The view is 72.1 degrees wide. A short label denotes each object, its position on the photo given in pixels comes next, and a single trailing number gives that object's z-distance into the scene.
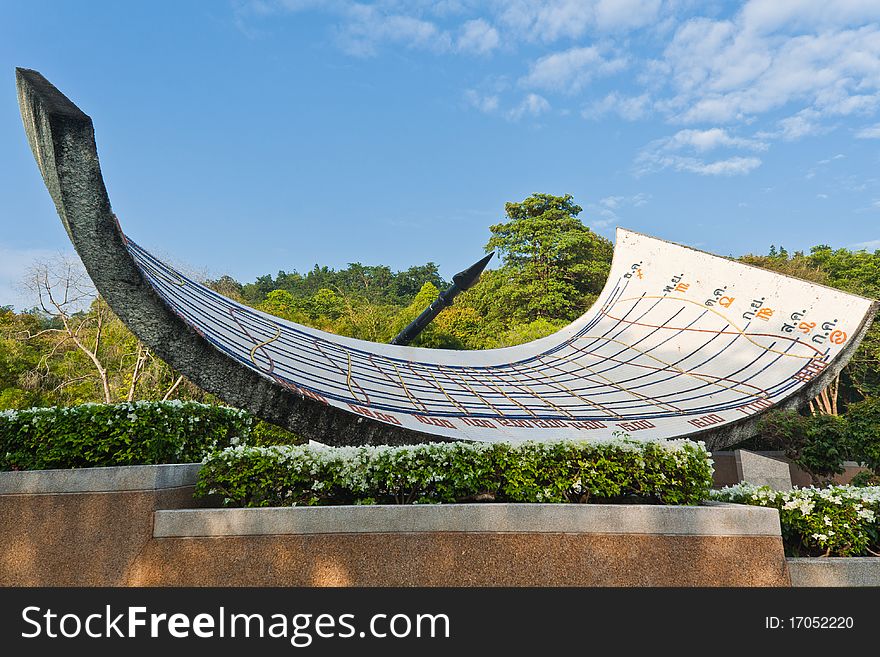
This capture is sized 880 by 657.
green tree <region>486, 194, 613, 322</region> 19.38
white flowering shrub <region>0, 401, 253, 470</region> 3.49
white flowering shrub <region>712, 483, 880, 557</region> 3.38
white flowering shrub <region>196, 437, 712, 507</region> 3.36
